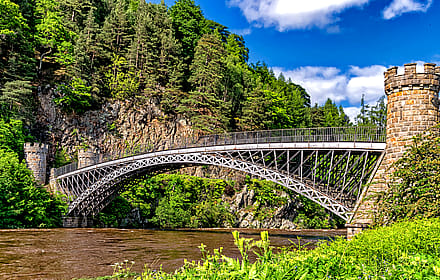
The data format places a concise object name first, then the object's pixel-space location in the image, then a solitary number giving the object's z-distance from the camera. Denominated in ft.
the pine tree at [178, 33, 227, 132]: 163.43
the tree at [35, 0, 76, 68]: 165.68
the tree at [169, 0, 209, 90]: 212.43
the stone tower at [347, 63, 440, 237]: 60.85
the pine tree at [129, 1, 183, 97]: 176.35
